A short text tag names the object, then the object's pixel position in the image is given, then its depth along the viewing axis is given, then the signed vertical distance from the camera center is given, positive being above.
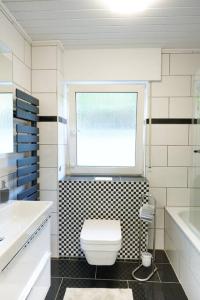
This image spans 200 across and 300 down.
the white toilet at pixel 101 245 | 2.07 -0.86
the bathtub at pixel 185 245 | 1.82 -0.88
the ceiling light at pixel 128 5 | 1.74 +1.04
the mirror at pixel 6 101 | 1.89 +0.35
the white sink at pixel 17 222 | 1.20 -0.50
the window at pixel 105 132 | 2.87 +0.15
